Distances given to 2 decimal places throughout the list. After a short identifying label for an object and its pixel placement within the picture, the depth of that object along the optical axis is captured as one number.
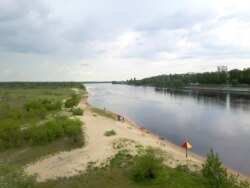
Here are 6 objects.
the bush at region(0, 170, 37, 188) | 8.52
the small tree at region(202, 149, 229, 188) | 9.03
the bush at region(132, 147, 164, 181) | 10.20
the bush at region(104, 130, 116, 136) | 18.27
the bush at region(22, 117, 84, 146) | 15.81
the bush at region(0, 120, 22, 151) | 16.05
